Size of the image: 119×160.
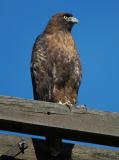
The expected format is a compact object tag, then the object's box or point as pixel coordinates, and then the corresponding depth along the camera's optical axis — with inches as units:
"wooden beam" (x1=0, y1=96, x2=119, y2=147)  229.3
